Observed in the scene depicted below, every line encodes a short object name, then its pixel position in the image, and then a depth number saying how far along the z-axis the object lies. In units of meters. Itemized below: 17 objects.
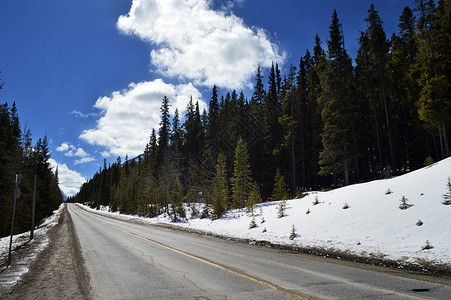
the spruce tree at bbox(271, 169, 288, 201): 27.77
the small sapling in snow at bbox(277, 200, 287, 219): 16.40
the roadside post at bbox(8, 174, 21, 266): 8.04
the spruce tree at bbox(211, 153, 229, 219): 24.34
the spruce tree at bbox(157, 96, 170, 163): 55.88
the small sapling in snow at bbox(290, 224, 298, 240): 11.45
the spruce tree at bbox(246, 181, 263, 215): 22.96
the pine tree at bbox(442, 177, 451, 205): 8.92
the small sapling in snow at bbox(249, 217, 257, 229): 16.31
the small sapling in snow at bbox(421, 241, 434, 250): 7.01
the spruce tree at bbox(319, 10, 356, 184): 28.70
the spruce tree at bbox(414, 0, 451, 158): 23.58
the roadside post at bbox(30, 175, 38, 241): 12.12
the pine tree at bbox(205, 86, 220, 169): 49.31
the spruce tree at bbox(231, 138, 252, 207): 28.10
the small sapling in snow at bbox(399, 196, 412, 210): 9.89
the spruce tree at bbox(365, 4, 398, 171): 31.19
